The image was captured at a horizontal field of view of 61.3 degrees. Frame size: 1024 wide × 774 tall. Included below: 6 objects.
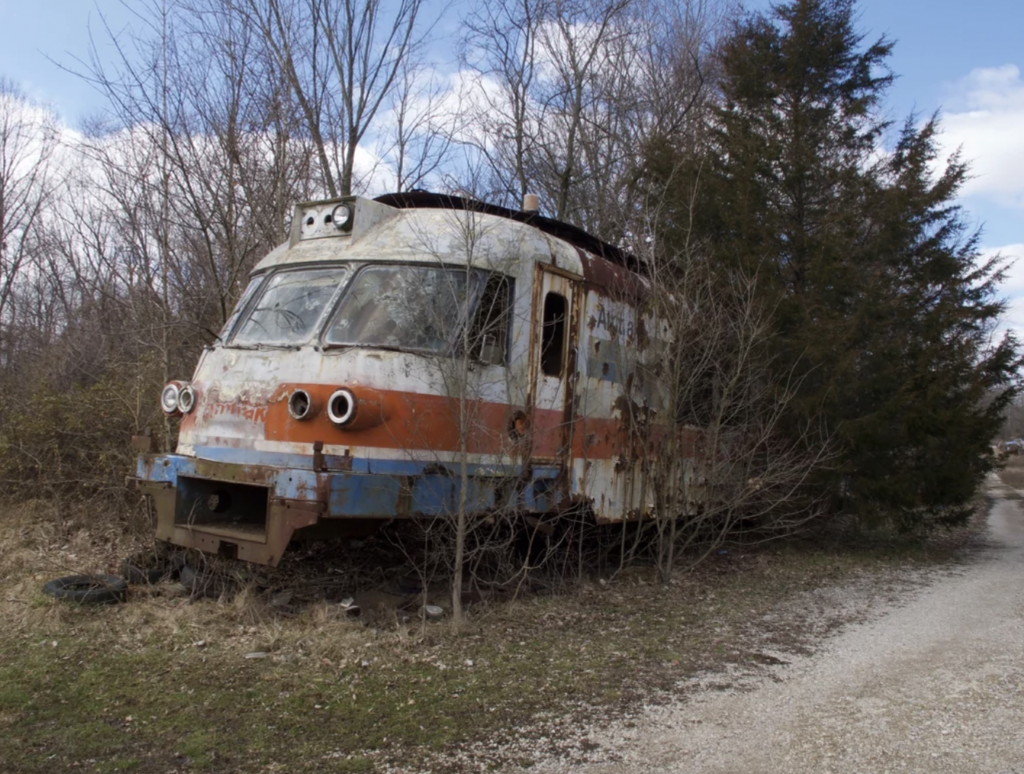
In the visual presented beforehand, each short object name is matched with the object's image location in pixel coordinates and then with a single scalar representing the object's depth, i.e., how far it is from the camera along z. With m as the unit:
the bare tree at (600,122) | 17.03
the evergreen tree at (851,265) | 10.91
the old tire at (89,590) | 6.44
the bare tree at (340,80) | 11.91
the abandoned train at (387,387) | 6.16
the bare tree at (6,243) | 19.66
